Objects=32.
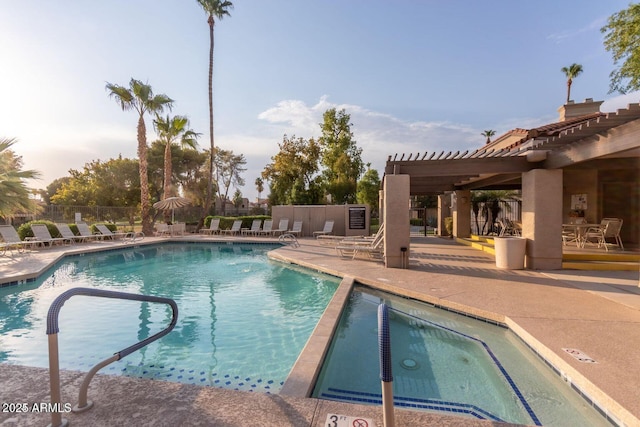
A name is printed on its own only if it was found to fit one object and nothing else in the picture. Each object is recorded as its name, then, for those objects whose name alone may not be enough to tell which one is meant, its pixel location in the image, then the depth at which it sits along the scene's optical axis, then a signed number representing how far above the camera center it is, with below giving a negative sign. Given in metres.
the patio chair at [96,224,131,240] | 16.72 -0.91
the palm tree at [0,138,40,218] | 10.71 +1.05
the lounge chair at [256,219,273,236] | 19.52 -0.67
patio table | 9.92 -0.54
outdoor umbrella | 18.16 +0.81
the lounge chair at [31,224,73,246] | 13.45 -0.81
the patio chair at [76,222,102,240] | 15.70 -0.75
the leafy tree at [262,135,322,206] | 28.27 +4.58
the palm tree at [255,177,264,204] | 60.50 +6.42
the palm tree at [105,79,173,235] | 17.75 +6.72
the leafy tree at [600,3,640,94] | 12.70 +7.39
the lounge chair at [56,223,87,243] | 14.80 -0.78
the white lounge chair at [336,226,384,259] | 9.31 -0.98
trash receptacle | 7.84 -0.91
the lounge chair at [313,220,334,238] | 18.08 -0.69
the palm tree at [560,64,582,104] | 30.37 +14.44
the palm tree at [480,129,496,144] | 40.92 +11.22
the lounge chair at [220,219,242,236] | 20.61 -0.71
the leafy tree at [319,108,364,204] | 27.92 +5.53
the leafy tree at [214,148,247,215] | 45.12 +7.03
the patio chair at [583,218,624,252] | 9.44 -0.45
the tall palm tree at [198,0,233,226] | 21.22 +14.12
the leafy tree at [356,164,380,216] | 27.02 +2.53
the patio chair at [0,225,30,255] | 11.70 -0.83
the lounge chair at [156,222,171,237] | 19.91 -0.81
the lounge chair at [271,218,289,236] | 19.12 -0.66
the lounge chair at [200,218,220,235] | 20.80 -0.78
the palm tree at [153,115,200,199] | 20.42 +5.70
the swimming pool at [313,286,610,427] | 2.78 -1.77
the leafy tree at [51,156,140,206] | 28.97 +2.96
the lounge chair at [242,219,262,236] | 19.68 -0.75
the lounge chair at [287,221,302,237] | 18.97 -0.71
